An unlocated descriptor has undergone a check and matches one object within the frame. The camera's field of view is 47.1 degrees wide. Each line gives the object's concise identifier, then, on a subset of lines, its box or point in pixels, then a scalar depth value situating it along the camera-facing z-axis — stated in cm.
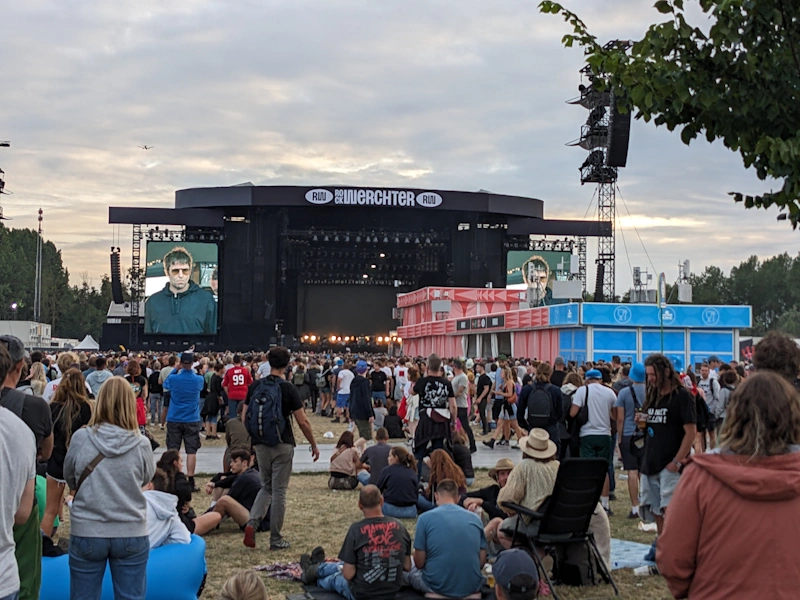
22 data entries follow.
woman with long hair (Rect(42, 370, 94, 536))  668
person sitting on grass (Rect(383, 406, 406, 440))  1512
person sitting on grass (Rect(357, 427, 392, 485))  1013
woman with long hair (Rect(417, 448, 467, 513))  764
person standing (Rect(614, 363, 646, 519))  866
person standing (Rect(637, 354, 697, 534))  654
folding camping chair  626
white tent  6568
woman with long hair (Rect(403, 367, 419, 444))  1434
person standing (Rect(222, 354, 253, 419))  1494
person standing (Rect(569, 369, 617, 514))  894
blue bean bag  552
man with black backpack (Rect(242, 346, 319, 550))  738
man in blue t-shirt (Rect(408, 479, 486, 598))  569
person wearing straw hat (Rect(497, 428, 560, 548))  640
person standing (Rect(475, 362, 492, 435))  1719
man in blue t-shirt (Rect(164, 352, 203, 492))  1066
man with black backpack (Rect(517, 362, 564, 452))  1080
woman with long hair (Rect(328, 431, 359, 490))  1104
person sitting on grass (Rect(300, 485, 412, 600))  572
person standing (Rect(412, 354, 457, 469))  976
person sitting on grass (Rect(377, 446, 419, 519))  855
